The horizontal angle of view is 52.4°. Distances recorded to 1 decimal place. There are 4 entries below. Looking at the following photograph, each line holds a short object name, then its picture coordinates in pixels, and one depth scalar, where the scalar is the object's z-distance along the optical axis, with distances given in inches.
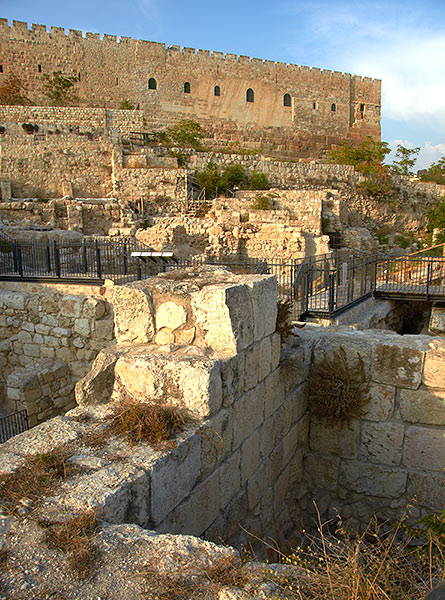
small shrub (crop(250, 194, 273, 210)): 765.9
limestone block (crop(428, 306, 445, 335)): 390.8
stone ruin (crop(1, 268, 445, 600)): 69.7
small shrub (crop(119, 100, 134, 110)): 1243.8
